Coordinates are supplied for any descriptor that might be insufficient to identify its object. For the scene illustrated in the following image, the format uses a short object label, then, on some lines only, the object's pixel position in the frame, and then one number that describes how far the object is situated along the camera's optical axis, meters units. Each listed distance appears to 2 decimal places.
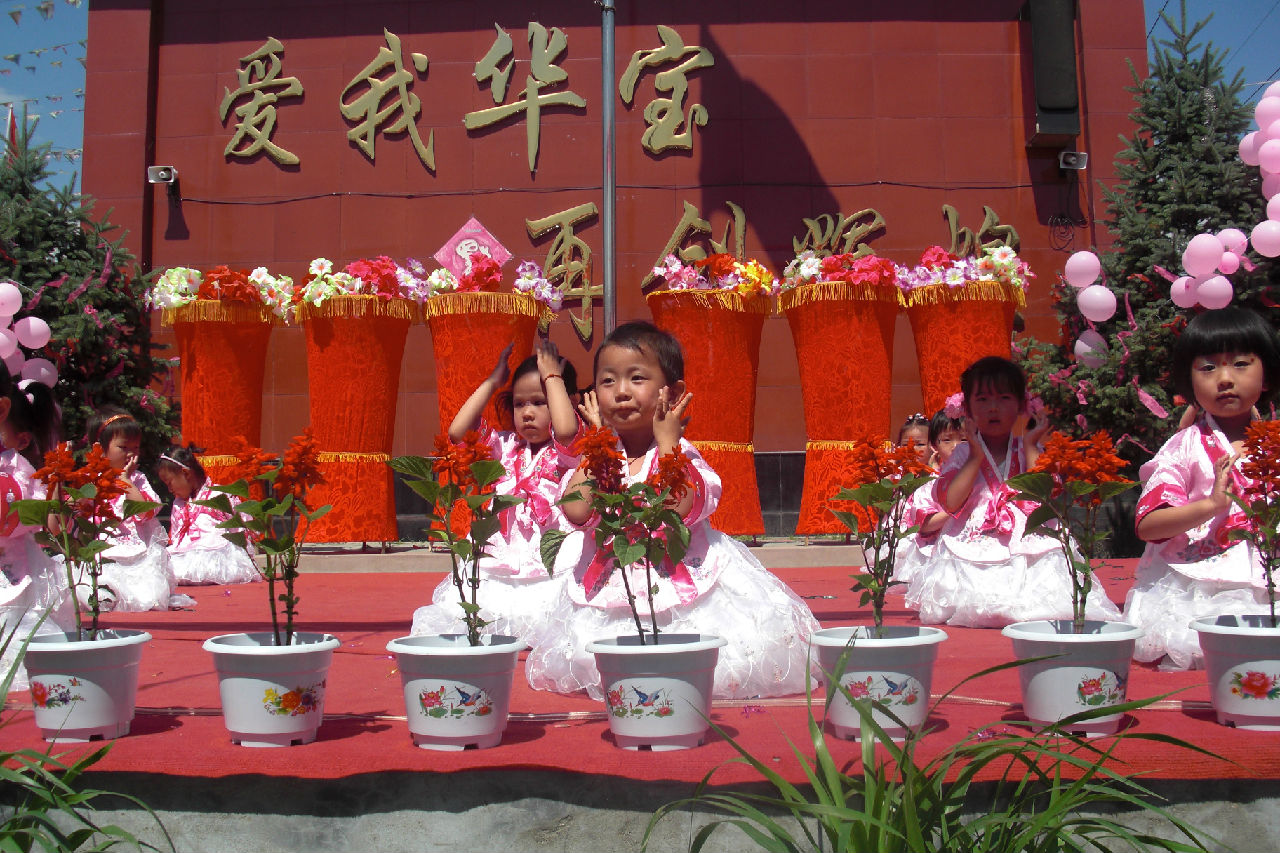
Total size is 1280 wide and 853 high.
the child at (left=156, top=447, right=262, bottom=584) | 7.08
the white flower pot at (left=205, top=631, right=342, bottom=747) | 2.28
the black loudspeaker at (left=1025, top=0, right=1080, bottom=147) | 9.27
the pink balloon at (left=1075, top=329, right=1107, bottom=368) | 7.09
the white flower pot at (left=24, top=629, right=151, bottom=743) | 2.37
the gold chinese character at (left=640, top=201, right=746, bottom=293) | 9.66
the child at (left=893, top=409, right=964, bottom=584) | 5.11
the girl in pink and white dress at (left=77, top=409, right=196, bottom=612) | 5.33
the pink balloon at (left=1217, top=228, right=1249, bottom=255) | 5.09
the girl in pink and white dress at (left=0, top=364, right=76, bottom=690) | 3.09
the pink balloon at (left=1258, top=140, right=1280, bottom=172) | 4.80
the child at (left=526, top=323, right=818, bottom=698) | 2.87
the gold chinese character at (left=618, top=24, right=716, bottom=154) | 9.76
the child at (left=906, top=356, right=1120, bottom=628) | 4.24
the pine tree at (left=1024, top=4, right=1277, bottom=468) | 7.12
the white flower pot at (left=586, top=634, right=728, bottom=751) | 2.22
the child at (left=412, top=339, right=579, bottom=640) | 3.98
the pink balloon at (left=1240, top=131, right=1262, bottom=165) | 5.07
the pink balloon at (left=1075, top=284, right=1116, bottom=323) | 6.24
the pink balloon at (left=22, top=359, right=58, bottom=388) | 6.41
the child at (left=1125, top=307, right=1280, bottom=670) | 3.07
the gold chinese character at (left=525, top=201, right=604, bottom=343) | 9.69
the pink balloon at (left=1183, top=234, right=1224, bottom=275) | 4.89
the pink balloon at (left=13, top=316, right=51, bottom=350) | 6.20
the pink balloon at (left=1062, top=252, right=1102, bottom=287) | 6.05
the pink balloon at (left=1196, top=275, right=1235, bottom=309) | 4.80
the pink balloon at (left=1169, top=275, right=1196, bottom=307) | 5.09
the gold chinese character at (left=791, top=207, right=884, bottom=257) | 9.62
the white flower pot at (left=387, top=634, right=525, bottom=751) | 2.22
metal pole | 6.44
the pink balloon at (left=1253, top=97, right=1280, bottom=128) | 4.93
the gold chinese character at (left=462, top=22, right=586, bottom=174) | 9.82
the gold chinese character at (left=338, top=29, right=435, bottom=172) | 9.88
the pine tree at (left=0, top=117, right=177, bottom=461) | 7.65
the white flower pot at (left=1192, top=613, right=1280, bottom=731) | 2.29
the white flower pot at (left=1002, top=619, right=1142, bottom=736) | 2.24
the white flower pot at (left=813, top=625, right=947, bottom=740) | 2.27
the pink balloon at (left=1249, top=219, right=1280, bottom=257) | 4.89
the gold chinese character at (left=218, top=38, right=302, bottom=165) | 9.95
